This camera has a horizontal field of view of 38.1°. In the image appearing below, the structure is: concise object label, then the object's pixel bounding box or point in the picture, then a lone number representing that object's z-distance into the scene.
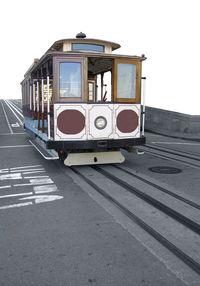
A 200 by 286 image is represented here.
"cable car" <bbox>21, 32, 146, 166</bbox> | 7.46
